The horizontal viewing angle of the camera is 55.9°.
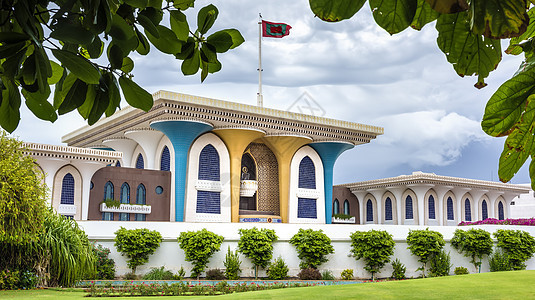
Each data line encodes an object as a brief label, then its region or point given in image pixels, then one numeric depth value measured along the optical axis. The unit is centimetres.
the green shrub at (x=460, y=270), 2131
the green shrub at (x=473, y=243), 2189
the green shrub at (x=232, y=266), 1866
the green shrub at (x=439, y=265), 2095
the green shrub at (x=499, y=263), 2212
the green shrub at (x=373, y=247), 2025
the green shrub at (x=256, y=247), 1898
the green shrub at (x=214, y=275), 1859
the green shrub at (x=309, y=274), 1902
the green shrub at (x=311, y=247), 1969
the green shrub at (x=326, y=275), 1956
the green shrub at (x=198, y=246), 1836
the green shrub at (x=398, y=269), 2064
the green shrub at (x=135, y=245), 1772
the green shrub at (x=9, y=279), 1350
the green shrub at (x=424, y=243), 2094
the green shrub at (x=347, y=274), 1993
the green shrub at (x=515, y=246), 2233
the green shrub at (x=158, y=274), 1783
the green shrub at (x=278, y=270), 1903
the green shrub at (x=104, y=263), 1725
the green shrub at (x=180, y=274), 1802
